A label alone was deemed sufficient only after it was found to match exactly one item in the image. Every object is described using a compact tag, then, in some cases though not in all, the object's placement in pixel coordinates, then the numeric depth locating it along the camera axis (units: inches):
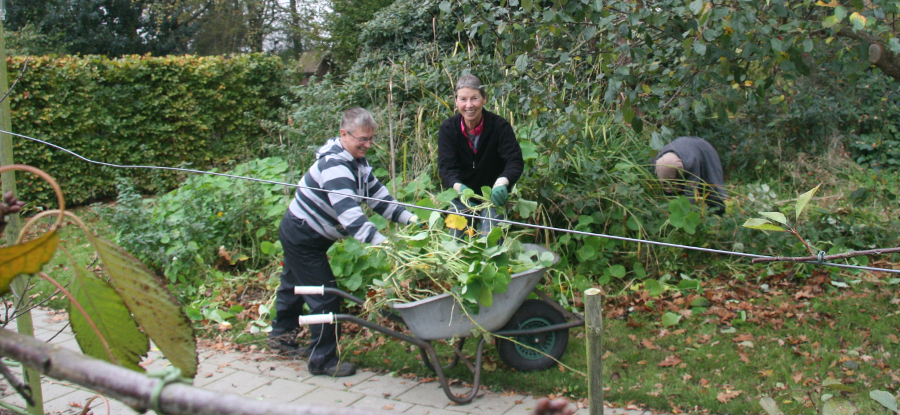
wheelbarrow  133.4
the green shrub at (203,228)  215.3
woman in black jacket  175.3
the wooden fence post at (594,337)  86.3
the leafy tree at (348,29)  435.5
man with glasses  146.8
